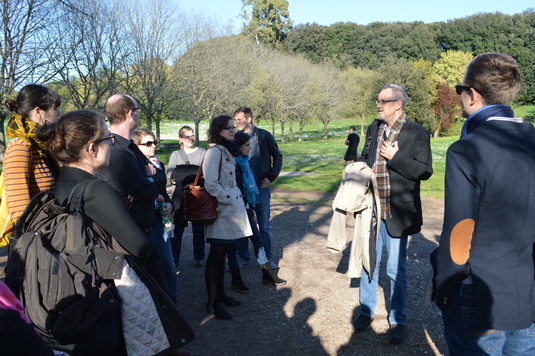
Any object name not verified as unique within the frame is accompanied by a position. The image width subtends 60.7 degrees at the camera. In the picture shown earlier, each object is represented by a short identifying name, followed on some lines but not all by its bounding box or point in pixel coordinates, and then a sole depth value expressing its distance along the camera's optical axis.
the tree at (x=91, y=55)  19.00
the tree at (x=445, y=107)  51.81
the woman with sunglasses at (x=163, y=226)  3.98
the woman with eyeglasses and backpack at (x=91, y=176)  2.25
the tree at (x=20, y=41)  15.86
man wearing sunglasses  2.05
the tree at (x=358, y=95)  59.41
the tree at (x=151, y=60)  26.72
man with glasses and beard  3.94
